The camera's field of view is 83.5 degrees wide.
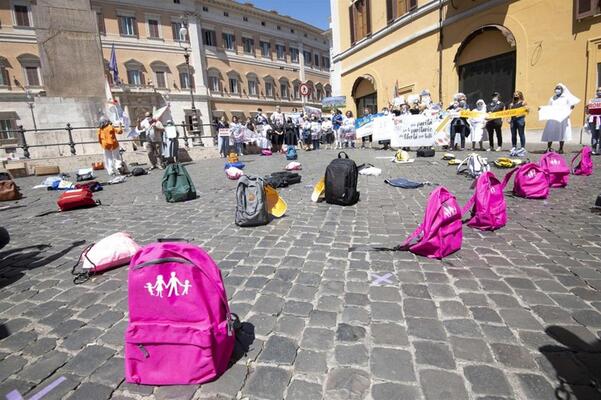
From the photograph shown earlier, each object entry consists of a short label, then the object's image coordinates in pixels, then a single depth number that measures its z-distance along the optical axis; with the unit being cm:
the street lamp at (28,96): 3316
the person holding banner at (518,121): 1089
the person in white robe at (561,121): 1012
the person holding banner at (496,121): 1163
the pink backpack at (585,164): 721
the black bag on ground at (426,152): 1193
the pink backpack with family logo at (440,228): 346
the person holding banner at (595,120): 974
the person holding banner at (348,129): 1772
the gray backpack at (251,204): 492
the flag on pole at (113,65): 2946
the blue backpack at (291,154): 1374
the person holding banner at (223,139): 1747
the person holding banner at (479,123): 1196
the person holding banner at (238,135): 1780
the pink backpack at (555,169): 619
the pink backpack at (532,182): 562
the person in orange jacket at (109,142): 1104
